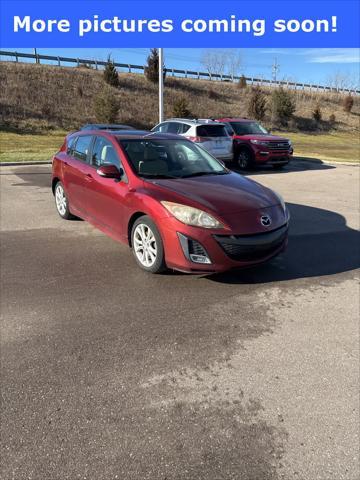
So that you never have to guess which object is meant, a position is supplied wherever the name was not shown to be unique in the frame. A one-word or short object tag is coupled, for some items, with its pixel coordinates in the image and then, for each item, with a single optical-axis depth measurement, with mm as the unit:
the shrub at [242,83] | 54488
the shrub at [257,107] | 42094
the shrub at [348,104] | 54903
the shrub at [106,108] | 31344
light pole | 19019
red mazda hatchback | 4254
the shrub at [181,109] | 35844
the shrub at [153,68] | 44884
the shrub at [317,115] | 47025
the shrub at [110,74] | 40844
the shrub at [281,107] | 43406
